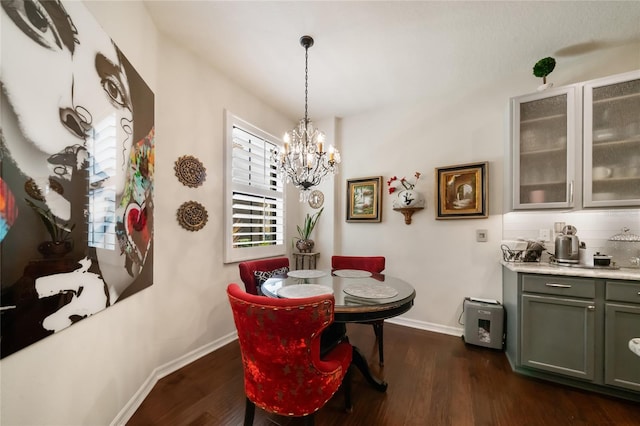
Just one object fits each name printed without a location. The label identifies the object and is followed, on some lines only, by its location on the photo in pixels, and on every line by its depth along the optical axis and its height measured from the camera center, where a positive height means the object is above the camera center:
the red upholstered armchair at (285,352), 1.01 -0.65
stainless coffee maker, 2.04 -0.28
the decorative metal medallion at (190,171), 2.03 +0.37
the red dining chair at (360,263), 2.44 -0.53
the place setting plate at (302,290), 1.44 -0.51
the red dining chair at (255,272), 2.01 -0.55
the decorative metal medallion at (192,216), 2.05 -0.04
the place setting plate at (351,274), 2.01 -0.54
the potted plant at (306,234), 3.21 -0.31
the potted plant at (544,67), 2.06 +1.32
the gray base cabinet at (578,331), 1.62 -0.87
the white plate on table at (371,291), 1.45 -0.51
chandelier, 1.99 +0.47
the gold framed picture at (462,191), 2.54 +0.26
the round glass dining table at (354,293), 1.28 -0.53
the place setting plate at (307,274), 1.98 -0.54
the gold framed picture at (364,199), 3.13 +0.20
